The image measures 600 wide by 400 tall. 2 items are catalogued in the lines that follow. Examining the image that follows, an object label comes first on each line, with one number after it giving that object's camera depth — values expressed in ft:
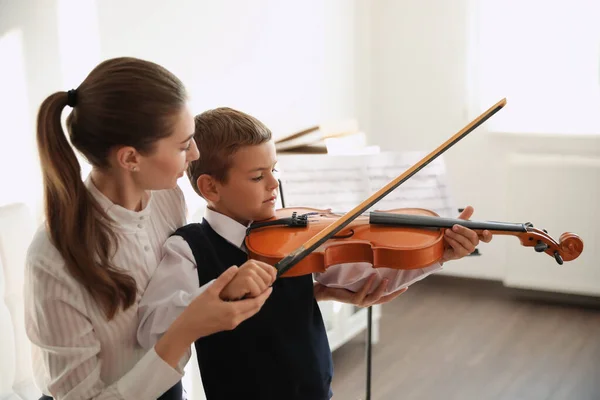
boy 4.15
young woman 3.62
